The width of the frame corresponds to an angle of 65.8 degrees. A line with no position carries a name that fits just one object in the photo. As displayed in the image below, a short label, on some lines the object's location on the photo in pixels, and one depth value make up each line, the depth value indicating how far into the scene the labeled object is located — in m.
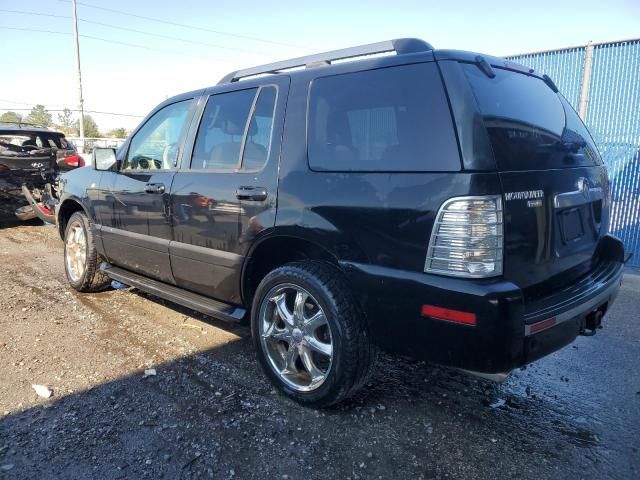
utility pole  26.75
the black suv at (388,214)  2.23
